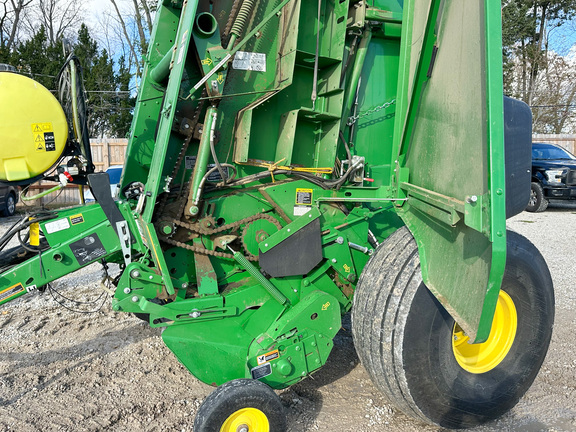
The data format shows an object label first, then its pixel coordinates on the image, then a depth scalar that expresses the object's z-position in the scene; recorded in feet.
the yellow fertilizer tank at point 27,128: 8.51
